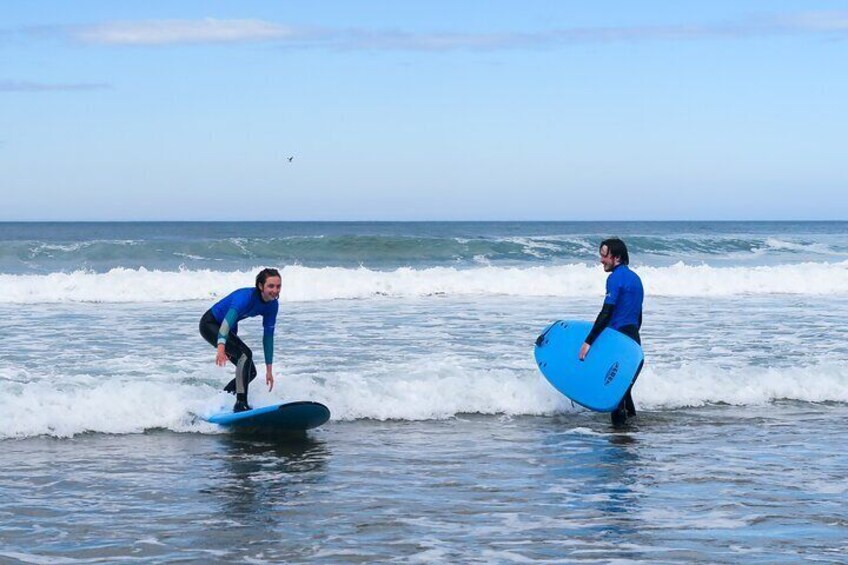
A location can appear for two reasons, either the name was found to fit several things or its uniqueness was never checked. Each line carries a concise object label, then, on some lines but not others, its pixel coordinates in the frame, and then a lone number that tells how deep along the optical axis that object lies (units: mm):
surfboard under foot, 15944
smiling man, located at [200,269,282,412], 15868
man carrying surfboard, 17378
